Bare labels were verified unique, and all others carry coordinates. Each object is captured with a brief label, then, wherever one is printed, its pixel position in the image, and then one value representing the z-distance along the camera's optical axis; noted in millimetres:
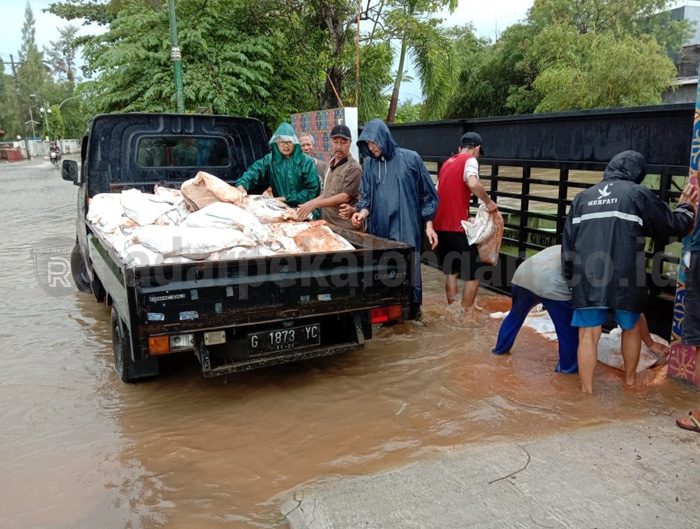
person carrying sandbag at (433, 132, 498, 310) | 5691
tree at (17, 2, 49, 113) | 90312
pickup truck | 3537
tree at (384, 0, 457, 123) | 13742
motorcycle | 41125
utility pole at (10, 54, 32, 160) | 80719
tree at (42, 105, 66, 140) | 65562
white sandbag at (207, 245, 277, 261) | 3875
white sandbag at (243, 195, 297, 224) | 4965
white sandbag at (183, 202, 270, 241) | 4148
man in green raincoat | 5699
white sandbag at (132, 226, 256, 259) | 3775
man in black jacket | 3779
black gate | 4559
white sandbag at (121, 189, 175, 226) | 4552
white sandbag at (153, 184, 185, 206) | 5066
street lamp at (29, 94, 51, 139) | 67688
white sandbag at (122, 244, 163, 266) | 3710
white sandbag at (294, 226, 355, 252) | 4301
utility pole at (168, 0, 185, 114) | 12109
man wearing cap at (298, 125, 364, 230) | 5508
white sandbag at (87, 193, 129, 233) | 4672
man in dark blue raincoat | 5324
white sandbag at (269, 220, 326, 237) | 4531
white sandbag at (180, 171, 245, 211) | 4814
